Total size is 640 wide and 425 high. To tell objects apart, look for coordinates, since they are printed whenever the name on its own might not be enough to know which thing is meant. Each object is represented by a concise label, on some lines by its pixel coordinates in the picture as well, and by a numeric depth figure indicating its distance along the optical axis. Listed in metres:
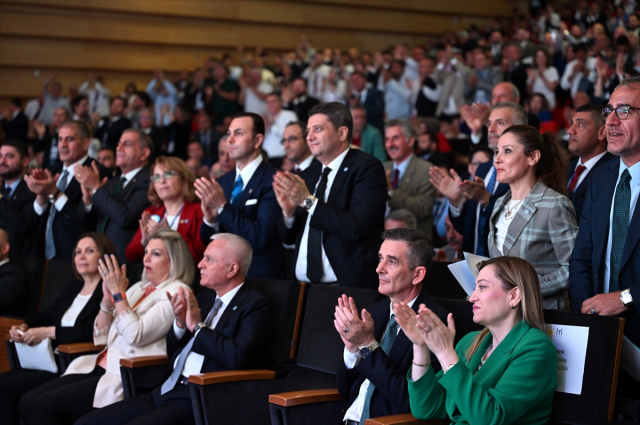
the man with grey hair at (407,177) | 9.09
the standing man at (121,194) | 8.76
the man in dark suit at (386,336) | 4.76
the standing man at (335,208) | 6.30
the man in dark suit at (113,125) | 17.84
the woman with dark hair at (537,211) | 5.28
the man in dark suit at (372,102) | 16.95
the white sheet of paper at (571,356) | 4.41
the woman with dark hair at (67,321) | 7.46
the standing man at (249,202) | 7.12
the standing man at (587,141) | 7.16
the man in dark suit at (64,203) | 9.49
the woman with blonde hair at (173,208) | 8.16
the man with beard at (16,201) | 9.80
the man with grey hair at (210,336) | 6.00
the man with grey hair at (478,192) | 6.40
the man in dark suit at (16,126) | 20.09
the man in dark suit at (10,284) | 8.79
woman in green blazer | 4.12
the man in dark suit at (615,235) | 4.66
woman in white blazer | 6.72
